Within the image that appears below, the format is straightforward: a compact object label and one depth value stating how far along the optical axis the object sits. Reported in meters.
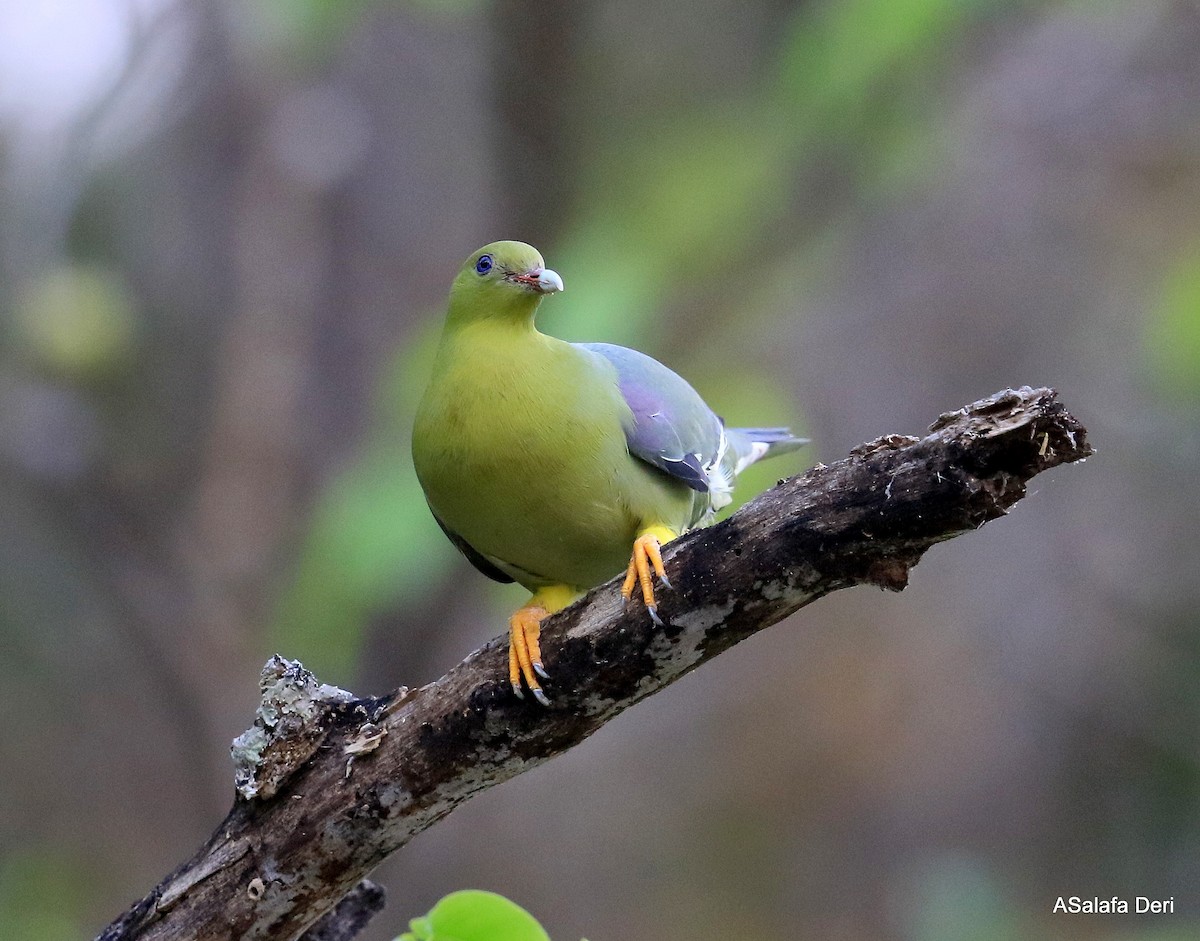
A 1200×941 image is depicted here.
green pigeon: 5.75
